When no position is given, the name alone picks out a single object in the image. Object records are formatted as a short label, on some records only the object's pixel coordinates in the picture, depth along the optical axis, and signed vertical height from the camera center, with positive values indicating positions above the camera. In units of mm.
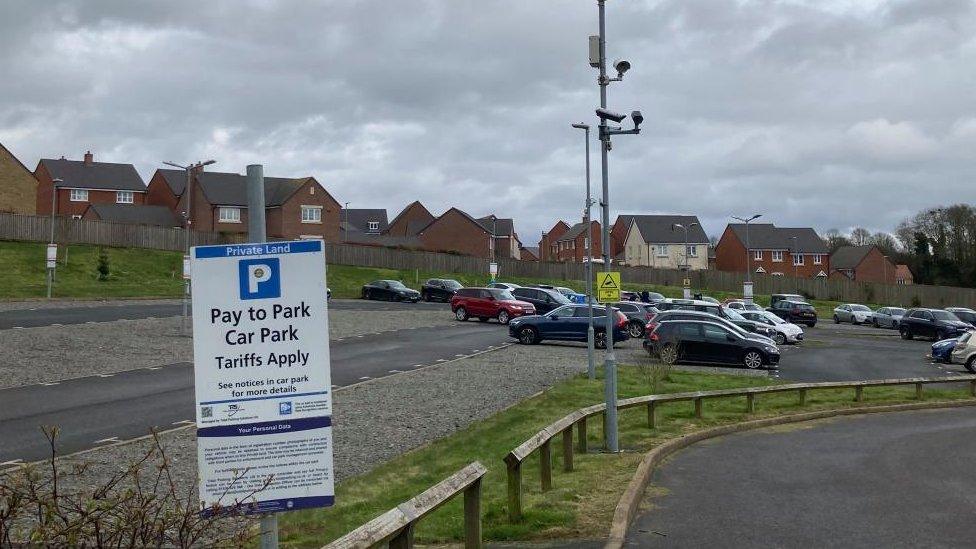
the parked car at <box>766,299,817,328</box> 54750 -2036
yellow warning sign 14945 -122
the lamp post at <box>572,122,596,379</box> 23309 +74
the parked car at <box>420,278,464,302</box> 58812 -388
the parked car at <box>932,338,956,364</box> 33062 -2669
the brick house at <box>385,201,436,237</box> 120562 +8338
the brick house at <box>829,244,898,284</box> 114688 +1186
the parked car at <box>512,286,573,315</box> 47344 -849
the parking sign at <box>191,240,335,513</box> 4684 -383
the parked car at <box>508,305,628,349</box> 34812 -1773
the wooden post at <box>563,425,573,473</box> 11828 -2163
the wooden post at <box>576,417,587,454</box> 13562 -2266
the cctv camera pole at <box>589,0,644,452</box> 14328 +2443
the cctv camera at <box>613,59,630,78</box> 14781 +3413
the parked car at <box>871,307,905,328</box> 56731 -2490
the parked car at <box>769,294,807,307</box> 60912 -1331
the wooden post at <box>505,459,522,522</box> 8844 -2041
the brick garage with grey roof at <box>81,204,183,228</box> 82812 +6601
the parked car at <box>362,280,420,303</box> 57938 -483
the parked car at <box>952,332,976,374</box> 30359 -2546
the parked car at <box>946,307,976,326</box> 51281 -2188
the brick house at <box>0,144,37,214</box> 70062 +7851
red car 43688 -1087
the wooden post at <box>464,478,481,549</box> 7188 -1812
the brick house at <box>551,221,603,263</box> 128525 +5312
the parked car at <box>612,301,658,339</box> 40219 -1555
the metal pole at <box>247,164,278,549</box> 4738 +338
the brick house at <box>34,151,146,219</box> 88500 +10014
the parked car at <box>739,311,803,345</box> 39812 -2187
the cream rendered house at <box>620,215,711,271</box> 114875 +4559
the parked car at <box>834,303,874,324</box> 61594 -2473
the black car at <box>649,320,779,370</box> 29391 -2086
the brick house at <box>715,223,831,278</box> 112250 +3282
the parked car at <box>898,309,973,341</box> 44469 -2336
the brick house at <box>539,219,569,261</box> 152875 +7150
